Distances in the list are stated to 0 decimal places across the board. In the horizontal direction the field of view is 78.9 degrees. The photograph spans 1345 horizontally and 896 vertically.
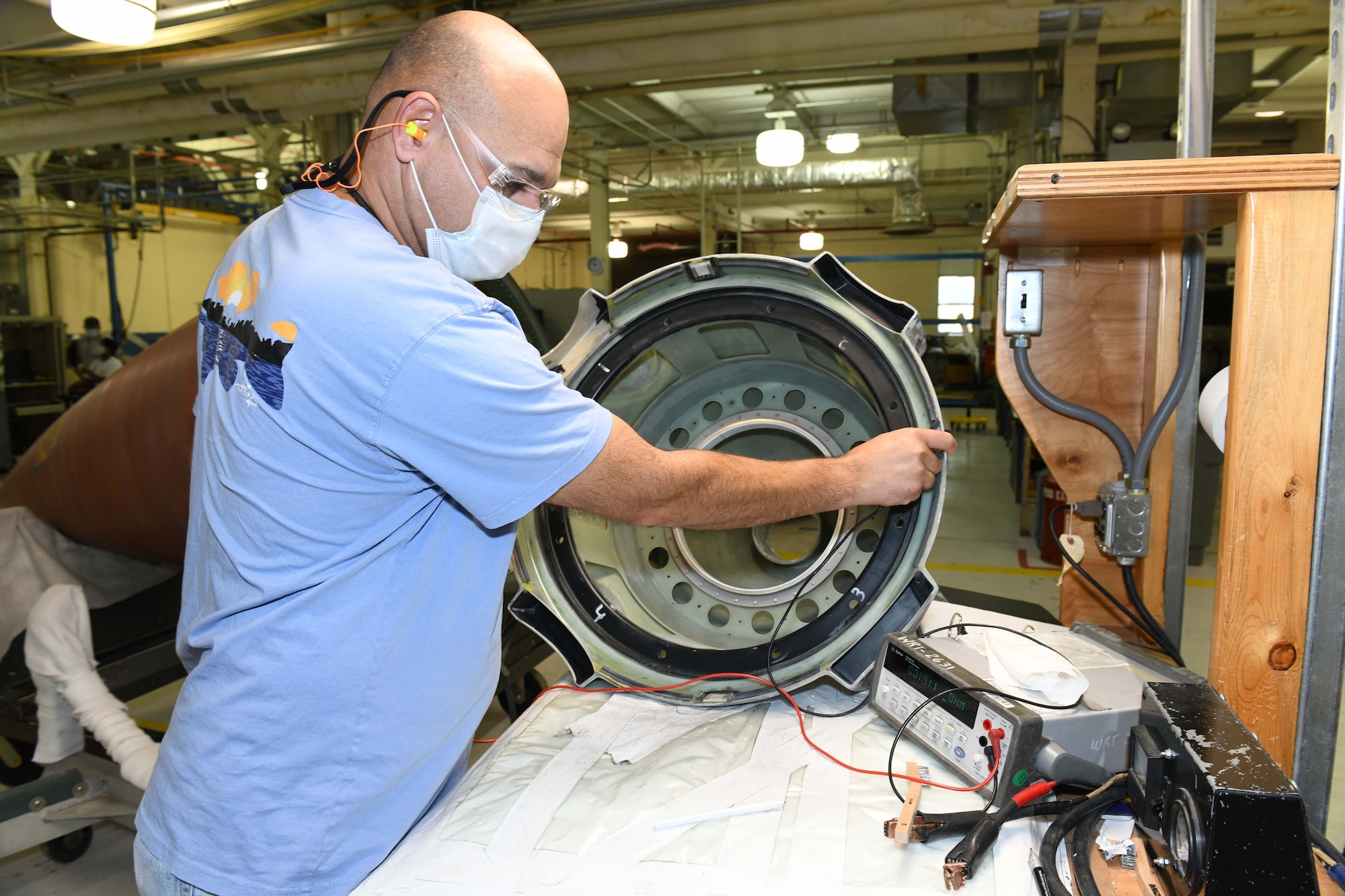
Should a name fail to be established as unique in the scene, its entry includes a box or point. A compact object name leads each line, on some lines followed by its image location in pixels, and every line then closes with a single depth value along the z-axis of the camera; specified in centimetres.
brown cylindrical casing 220
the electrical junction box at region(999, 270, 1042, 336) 146
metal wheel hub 143
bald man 95
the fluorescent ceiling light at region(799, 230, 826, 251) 1282
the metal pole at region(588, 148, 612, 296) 839
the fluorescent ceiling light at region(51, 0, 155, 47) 256
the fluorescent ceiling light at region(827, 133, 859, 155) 668
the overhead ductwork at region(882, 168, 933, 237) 976
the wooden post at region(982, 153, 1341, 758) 92
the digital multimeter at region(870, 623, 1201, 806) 104
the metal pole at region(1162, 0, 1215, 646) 116
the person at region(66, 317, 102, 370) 1016
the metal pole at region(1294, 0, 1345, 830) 91
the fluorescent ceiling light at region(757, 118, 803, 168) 582
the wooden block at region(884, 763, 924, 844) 100
